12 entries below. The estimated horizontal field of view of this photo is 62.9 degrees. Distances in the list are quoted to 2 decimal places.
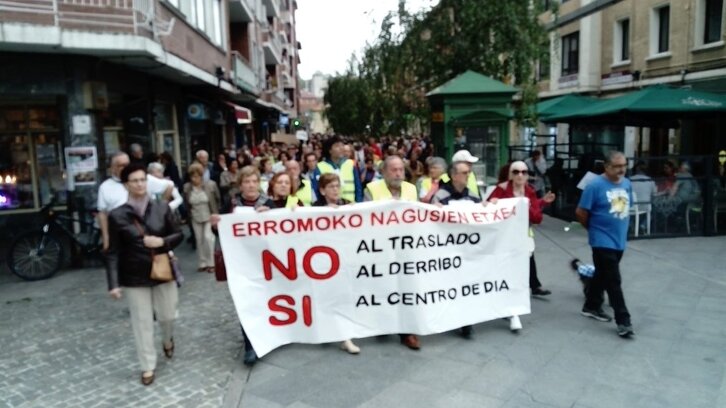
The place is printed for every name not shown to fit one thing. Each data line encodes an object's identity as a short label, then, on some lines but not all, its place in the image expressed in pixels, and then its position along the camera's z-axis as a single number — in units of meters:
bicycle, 8.83
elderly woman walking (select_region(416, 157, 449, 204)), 7.40
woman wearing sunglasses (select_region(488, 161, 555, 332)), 6.03
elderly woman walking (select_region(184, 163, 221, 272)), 9.16
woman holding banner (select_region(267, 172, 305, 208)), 5.66
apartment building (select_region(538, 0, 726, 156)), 18.94
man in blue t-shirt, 5.77
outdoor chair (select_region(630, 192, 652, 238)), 10.32
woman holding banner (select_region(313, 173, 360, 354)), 5.72
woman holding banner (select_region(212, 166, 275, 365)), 5.38
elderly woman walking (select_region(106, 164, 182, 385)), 4.90
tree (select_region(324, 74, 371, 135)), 37.82
